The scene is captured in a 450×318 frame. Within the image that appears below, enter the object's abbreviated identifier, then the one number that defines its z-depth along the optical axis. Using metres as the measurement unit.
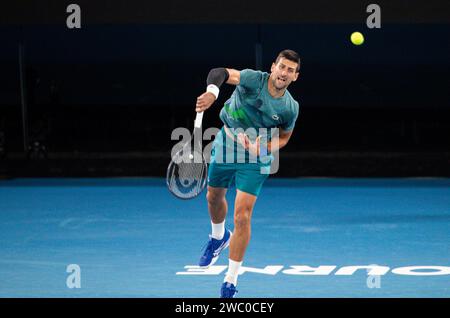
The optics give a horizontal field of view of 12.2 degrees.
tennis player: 14.33
